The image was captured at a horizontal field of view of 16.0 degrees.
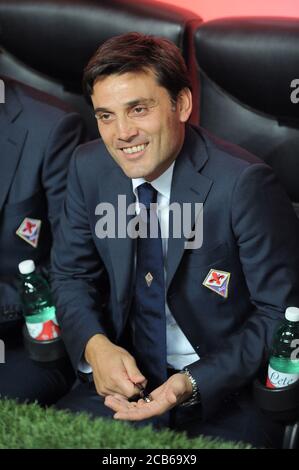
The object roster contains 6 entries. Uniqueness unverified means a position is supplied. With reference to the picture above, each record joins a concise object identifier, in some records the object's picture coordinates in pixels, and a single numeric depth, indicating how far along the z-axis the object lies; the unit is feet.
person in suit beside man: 7.42
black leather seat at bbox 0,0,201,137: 7.40
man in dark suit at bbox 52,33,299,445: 6.22
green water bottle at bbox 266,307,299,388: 6.14
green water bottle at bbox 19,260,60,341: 7.08
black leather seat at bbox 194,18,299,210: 6.88
